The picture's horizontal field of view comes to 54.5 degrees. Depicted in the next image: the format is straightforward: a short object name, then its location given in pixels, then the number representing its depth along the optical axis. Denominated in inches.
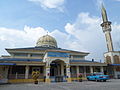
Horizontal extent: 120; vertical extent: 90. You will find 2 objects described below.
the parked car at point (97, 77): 732.7
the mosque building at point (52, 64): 803.4
